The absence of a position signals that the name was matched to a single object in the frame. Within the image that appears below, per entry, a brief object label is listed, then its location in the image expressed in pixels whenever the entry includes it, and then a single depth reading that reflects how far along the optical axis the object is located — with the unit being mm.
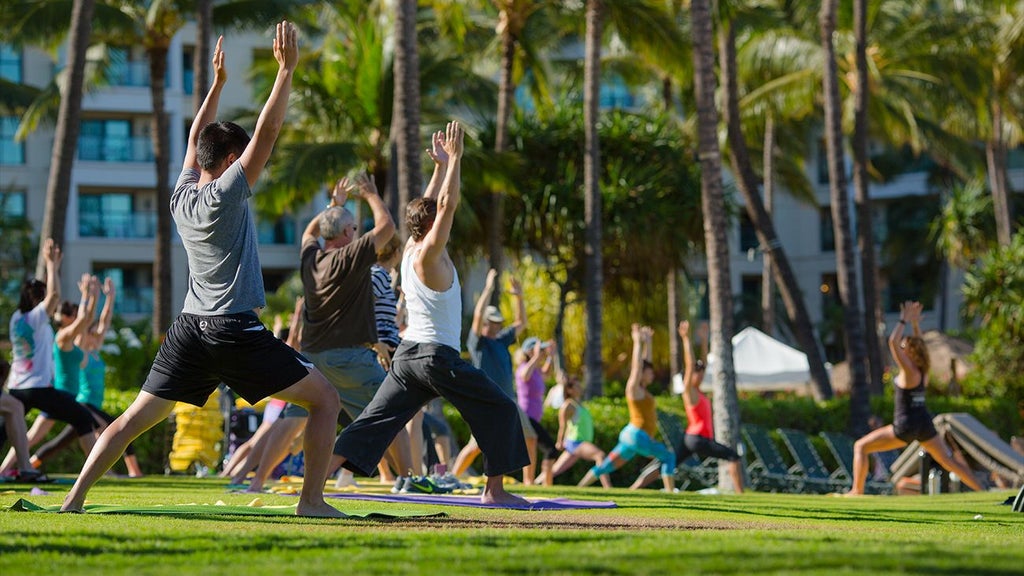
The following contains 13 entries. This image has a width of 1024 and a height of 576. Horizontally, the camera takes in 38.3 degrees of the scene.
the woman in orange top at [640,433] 16266
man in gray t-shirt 7238
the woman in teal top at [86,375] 13797
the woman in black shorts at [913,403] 14570
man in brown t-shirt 10055
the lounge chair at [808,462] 21417
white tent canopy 31422
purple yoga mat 9711
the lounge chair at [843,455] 21516
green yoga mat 7914
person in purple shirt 16109
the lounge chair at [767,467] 21297
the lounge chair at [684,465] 20547
